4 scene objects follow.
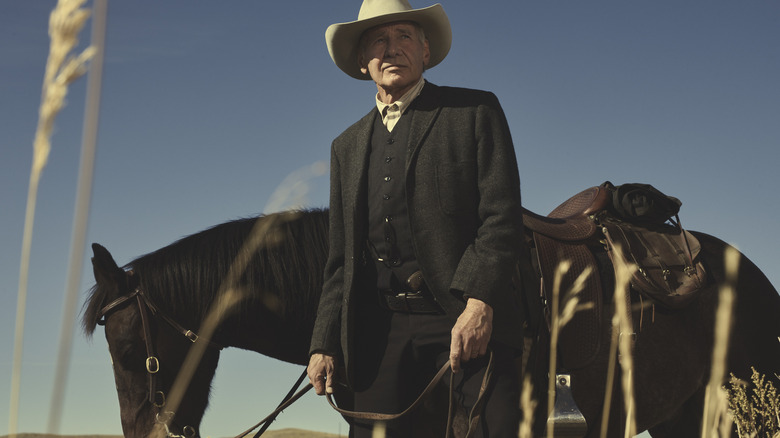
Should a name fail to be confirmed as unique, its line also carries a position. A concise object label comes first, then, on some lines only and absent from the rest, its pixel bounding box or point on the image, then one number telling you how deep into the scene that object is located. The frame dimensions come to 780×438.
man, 2.51
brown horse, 3.77
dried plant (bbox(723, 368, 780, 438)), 3.59
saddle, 3.55
